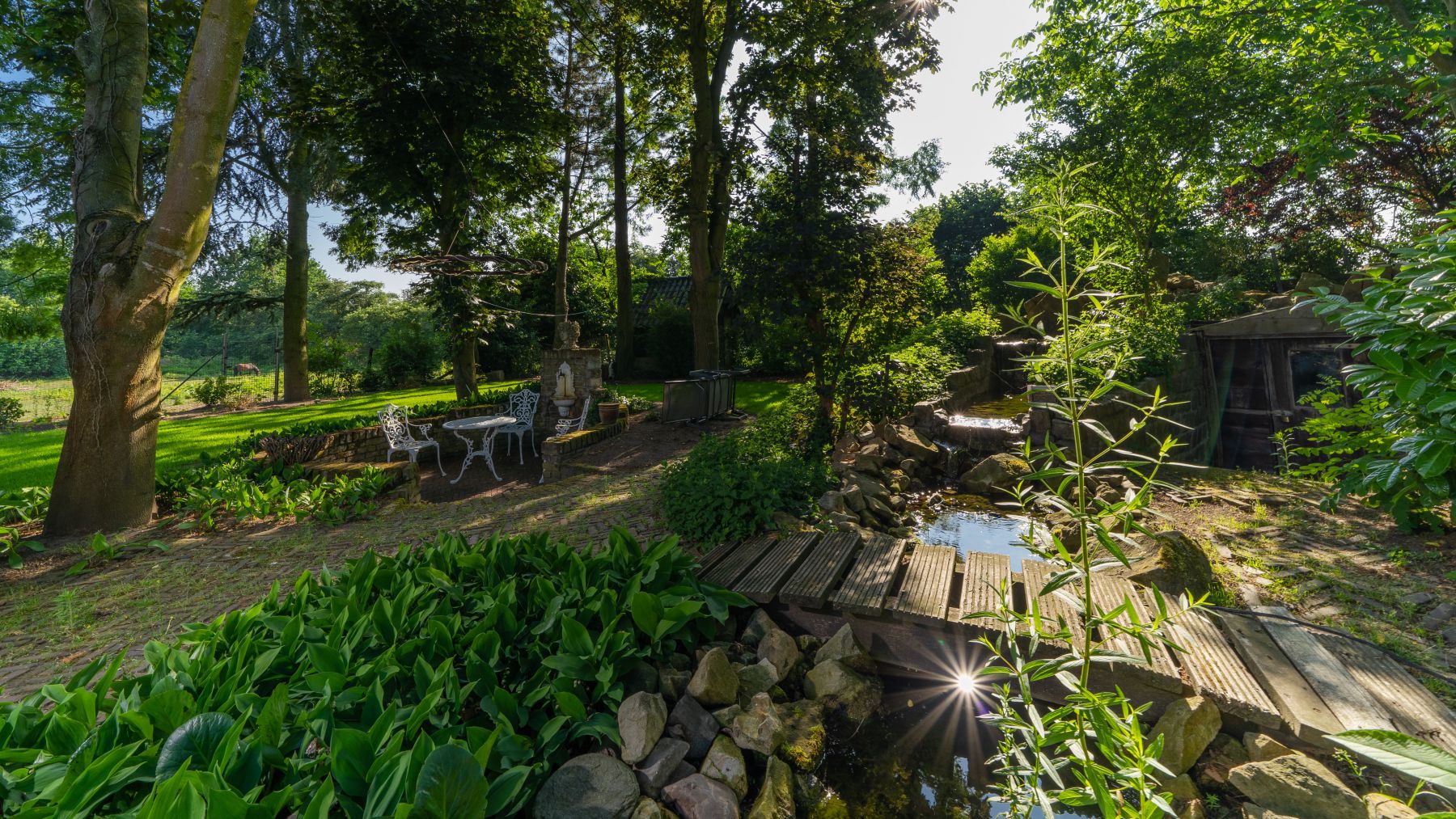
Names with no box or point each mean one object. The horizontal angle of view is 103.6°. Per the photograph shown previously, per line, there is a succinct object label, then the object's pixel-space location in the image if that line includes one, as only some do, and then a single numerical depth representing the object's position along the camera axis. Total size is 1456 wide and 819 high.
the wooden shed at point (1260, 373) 8.49
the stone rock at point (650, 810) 2.12
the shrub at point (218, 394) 17.14
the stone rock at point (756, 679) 2.88
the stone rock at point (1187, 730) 2.37
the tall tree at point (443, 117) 11.24
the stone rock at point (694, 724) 2.52
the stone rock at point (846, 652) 3.22
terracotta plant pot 9.73
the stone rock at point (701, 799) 2.22
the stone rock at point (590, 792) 2.09
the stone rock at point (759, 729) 2.55
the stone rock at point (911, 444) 7.50
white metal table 8.18
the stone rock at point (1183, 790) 2.22
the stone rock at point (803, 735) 2.63
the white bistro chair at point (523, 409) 9.49
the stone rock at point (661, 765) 2.29
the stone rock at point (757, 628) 3.25
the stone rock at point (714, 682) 2.71
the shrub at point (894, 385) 8.05
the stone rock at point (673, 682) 2.76
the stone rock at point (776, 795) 2.29
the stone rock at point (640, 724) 2.36
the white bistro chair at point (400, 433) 7.80
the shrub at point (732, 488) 4.25
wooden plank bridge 2.33
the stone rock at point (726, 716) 2.63
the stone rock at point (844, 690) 2.99
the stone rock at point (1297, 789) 1.94
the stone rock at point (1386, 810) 1.53
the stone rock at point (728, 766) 2.38
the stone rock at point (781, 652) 3.08
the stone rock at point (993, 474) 6.41
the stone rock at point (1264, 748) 2.29
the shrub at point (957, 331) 13.60
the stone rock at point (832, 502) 4.84
